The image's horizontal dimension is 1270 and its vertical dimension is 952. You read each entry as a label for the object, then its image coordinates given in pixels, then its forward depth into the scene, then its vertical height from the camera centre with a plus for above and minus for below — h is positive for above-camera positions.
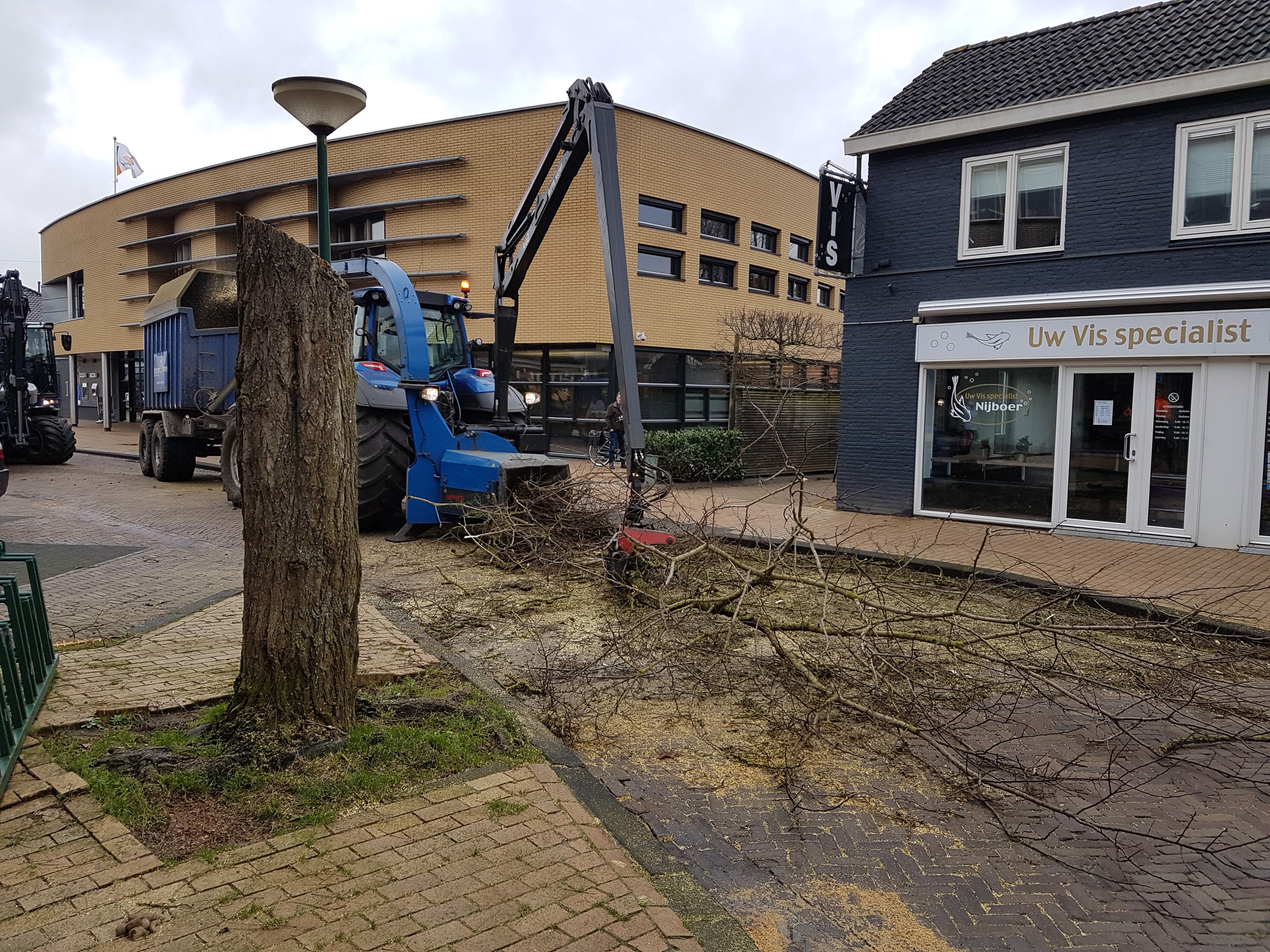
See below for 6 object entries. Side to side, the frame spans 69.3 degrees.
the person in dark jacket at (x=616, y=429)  18.77 -0.58
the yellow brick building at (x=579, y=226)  22.64 +4.71
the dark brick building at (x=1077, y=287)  10.76 +1.60
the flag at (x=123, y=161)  38.50 +9.63
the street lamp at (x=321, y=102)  7.44 +2.41
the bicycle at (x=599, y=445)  20.05 -1.06
